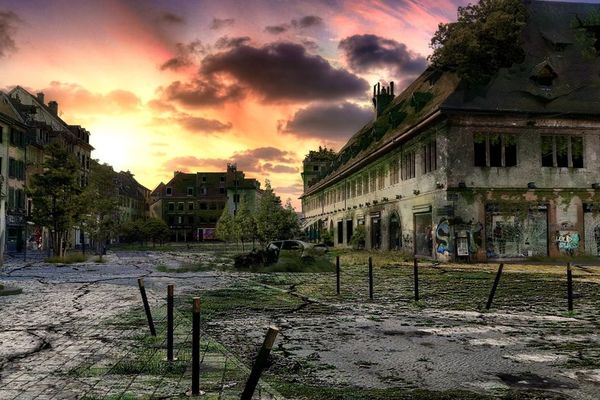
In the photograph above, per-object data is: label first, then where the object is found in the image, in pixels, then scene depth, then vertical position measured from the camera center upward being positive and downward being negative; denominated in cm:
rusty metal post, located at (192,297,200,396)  500 -120
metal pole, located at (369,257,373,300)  1245 -130
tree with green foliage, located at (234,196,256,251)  5019 +88
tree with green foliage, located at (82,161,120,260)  4303 +316
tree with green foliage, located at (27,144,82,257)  3145 +246
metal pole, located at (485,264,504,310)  1054 -131
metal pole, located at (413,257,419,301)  1197 -131
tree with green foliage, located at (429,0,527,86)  2712 +1035
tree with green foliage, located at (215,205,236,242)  6425 +65
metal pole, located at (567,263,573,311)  1032 -117
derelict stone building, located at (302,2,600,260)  2556 +361
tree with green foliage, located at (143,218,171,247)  7340 +73
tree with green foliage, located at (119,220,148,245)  7465 +62
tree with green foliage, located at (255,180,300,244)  3988 +101
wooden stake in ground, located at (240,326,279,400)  314 -79
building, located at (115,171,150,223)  8819 +690
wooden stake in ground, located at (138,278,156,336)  762 -114
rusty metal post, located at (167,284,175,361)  639 -117
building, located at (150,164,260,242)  9475 +622
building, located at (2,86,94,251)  4550 +855
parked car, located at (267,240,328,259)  2466 -81
